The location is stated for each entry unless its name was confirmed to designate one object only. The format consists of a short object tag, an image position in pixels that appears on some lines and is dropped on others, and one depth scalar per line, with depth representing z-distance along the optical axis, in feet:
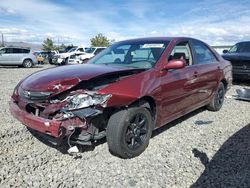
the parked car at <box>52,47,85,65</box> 50.11
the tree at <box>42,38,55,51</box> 116.00
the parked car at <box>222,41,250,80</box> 20.70
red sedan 7.07
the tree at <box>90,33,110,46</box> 109.95
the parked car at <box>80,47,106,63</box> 45.82
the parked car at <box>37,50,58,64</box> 62.12
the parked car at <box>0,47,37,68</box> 44.58
